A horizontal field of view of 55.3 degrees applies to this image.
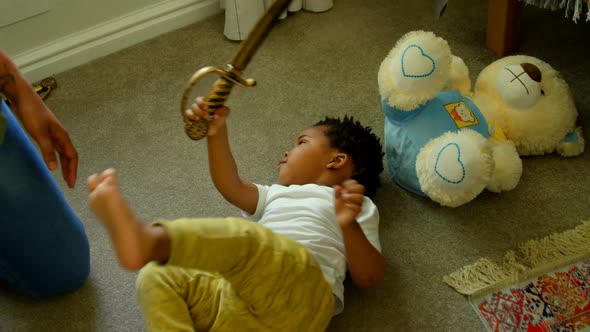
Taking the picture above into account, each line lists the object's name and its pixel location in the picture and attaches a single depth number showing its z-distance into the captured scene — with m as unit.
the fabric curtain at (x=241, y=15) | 1.68
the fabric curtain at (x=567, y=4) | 1.14
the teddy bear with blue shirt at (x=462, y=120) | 1.11
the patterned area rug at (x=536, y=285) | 1.02
